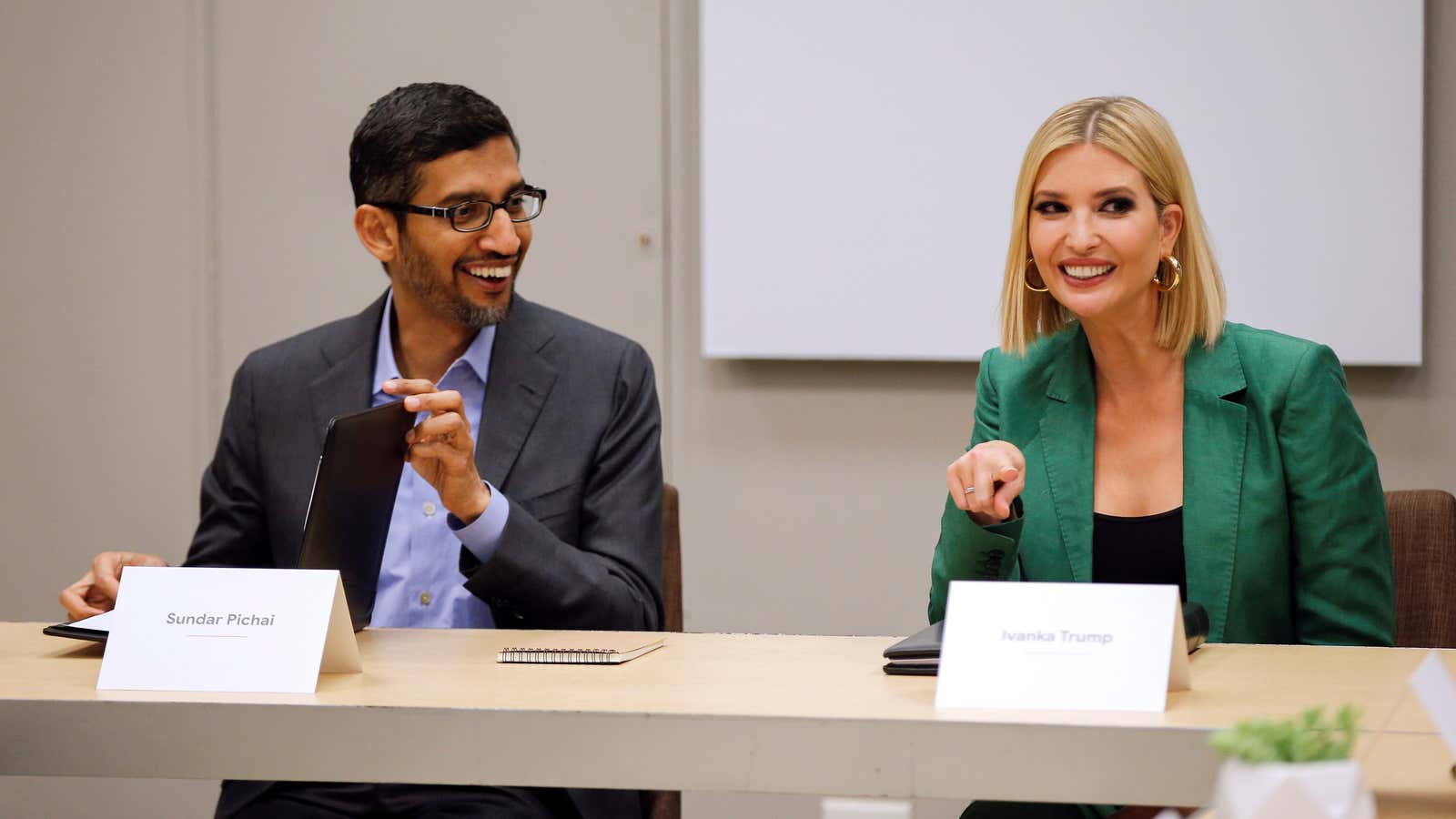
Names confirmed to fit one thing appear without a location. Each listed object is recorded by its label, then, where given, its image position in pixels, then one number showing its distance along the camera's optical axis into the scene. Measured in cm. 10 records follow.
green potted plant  338
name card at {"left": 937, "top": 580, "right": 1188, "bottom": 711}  383
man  455
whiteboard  570
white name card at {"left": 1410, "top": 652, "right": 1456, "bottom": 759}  358
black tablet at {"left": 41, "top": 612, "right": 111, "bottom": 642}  417
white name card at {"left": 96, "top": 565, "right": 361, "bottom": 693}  396
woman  436
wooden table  377
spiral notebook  409
